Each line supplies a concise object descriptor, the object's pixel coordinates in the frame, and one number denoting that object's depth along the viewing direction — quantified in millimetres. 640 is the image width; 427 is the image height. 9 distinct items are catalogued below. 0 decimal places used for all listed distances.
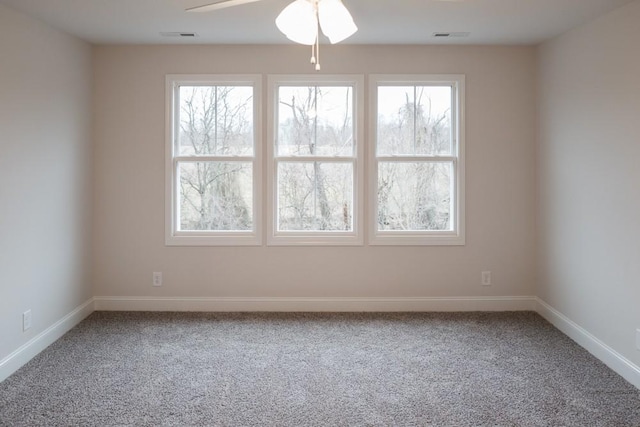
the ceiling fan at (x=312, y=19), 1957
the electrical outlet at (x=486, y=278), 4211
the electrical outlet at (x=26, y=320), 3152
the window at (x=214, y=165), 4172
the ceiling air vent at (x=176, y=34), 3705
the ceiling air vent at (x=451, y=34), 3713
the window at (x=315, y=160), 4180
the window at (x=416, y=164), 4184
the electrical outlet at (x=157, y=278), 4195
